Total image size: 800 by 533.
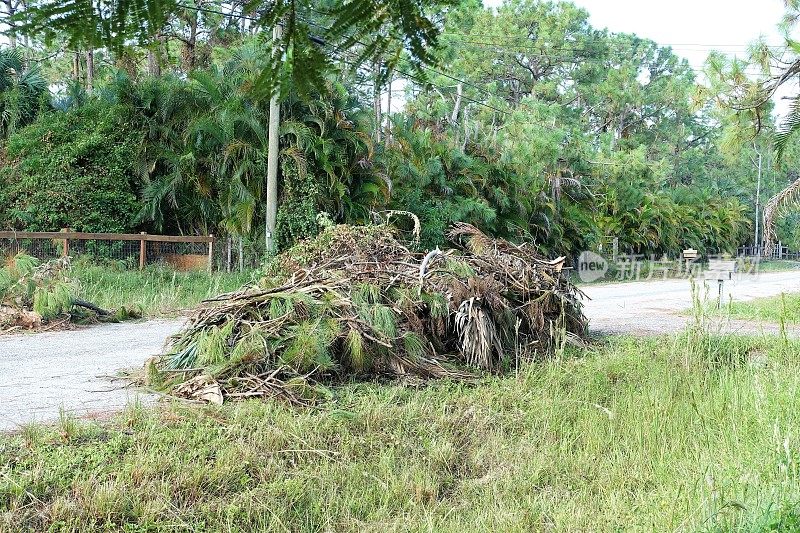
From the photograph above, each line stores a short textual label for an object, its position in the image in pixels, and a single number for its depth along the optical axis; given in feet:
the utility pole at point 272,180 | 47.83
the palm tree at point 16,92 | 55.01
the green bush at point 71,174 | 52.42
